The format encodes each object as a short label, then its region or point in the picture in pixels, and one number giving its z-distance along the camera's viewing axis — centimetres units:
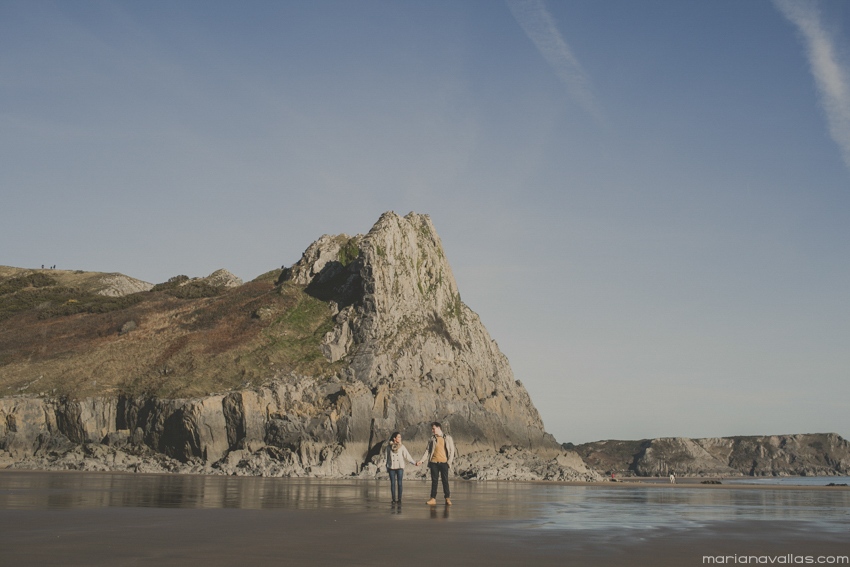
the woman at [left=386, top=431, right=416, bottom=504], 1727
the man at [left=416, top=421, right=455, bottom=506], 1702
